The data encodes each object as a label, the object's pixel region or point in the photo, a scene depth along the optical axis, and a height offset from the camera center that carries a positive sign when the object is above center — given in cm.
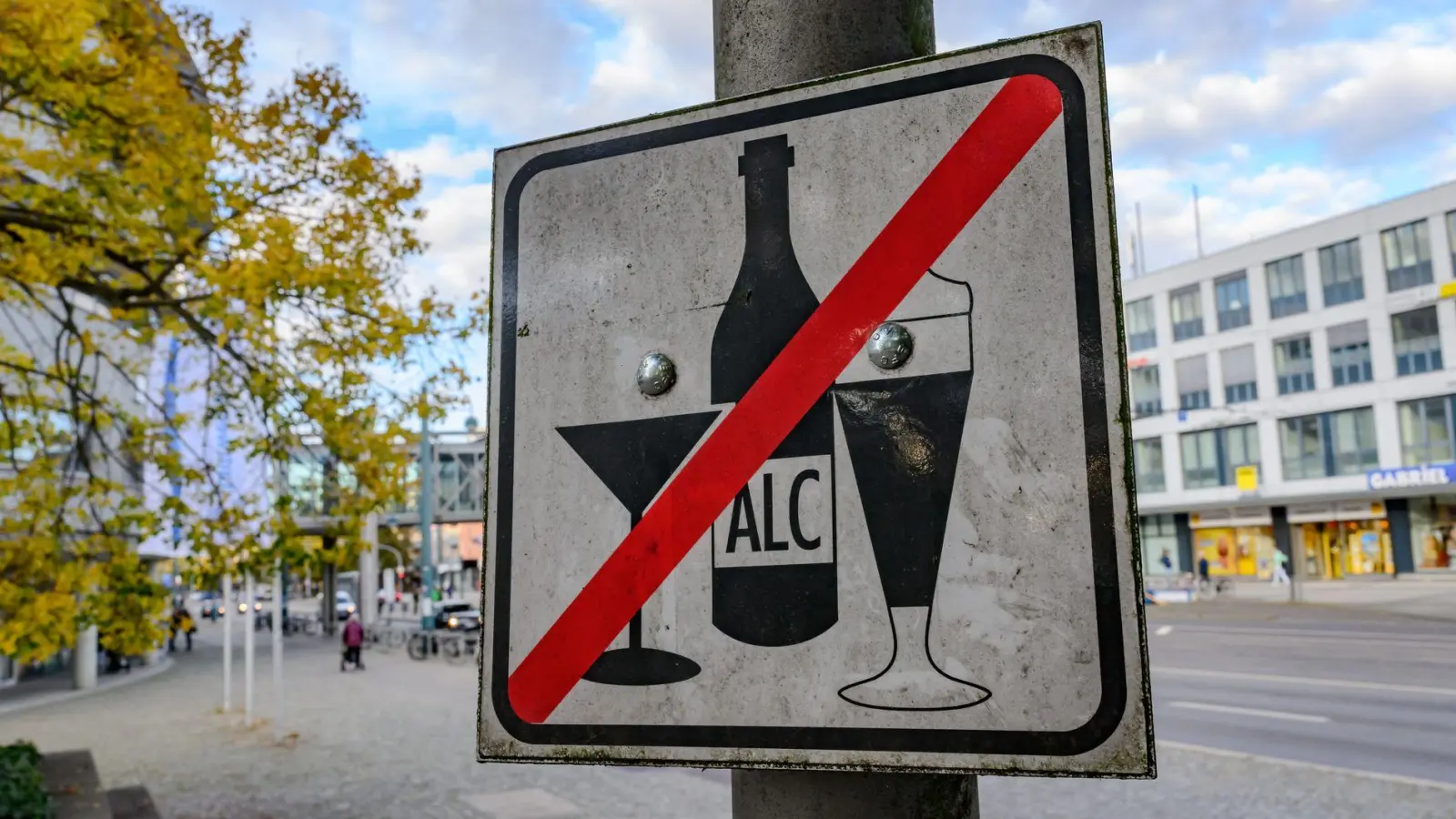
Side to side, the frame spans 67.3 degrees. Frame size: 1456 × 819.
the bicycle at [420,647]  3058 -293
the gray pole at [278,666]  1656 -194
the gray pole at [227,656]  1870 -200
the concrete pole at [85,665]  2547 -271
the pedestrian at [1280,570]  3747 -149
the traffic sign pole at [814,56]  125 +63
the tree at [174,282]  714 +189
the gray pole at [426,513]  3581 +98
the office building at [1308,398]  3672 +474
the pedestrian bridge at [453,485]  4956 +268
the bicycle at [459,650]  2830 -280
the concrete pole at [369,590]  4438 -184
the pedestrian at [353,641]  2756 -241
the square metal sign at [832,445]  113 +10
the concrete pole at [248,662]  1759 -191
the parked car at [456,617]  3738 -260
